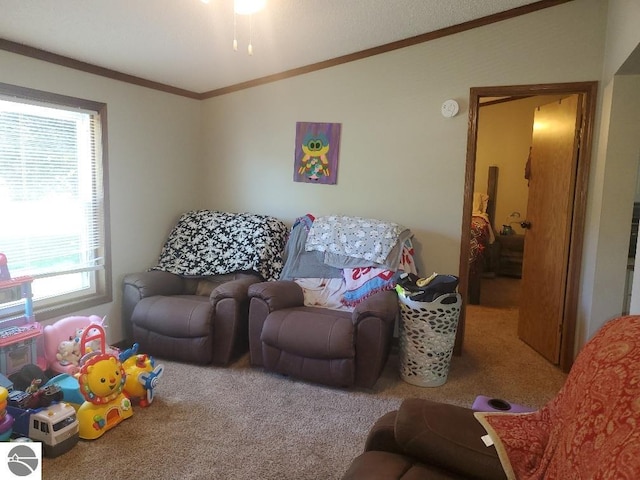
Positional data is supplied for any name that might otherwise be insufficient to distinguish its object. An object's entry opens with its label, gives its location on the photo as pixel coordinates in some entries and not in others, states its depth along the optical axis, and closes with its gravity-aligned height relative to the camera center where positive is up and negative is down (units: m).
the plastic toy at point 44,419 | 2.17 -1.14
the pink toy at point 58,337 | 2.78 -0.97
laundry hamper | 2.93 -0.92
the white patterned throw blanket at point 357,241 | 3.36 -0.37
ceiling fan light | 2.32 +0.94
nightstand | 6.32 -0.80
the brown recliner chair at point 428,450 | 1.37 -0.79
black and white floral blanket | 3.66 -0.48
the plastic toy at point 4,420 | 2.12 -1.13
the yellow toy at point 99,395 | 2.32 -1.09
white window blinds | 2.85 -0.08
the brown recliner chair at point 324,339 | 2.80 -0.93
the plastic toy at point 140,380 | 2.62 -1.11
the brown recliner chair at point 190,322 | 3.16 -0.95
